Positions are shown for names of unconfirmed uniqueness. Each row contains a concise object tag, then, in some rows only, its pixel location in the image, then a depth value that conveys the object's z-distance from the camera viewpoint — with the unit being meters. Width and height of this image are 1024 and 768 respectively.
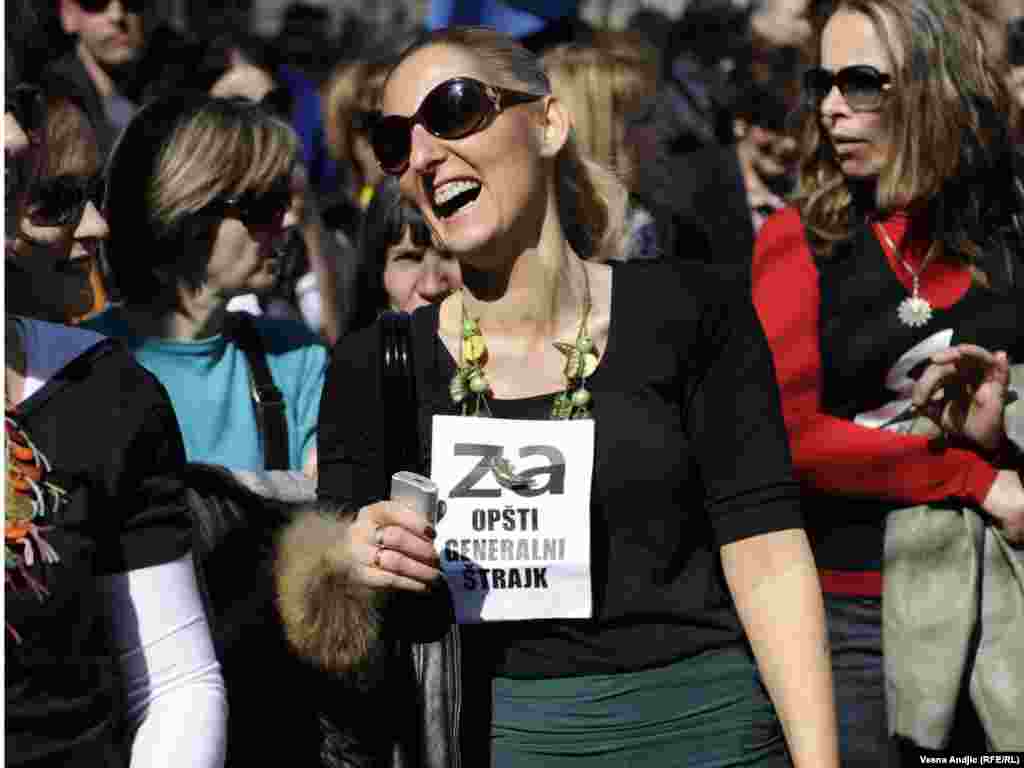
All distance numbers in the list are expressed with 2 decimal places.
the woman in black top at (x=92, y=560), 4.46
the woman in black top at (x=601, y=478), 5.42
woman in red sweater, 7.63
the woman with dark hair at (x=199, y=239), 8.08
